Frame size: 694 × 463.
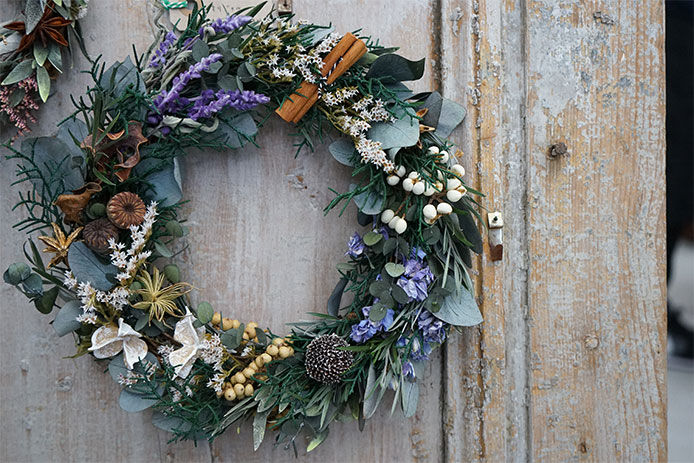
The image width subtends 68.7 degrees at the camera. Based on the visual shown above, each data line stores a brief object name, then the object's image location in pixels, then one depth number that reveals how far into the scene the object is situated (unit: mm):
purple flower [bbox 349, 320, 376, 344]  915
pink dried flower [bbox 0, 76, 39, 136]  918
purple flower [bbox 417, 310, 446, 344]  928
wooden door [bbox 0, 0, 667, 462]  1021
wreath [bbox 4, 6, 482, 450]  875
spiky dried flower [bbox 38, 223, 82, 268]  863
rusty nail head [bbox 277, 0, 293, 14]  1002
